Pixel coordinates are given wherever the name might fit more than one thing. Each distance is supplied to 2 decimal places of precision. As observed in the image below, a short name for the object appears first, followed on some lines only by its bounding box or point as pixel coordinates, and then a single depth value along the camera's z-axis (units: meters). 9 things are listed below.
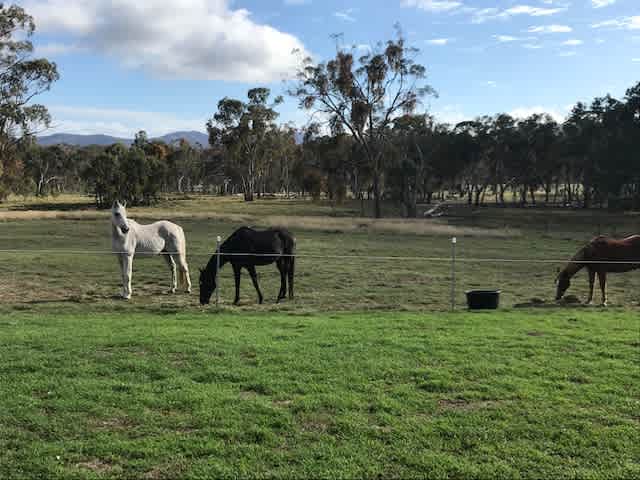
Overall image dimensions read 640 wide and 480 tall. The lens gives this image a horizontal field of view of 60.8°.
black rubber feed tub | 11.59
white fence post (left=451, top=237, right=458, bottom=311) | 11.60
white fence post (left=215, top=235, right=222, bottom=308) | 11.39
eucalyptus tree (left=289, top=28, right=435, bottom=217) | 49.03
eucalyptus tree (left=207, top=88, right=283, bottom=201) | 78.44
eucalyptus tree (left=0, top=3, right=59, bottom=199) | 45.09
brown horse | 13.21
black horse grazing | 12.43
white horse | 12.36
